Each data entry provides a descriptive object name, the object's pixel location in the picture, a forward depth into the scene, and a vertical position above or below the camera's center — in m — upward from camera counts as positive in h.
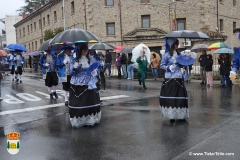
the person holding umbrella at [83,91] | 4.95 -0.50
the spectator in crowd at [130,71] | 14.34 -0.24
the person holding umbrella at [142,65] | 10.54 +0.09
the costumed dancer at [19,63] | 12.72 +0.40
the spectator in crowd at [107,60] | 15.15 +0.52
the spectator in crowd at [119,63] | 15.02 +0.31
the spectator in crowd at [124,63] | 14.76 +0.29
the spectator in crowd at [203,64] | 11.28 +0.07
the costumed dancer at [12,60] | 12.91 +0.58
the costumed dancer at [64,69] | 6.53 -0.01
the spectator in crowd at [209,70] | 11.05 -0.23
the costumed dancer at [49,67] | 8.07 +0.08
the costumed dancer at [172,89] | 5.06 -0.52
